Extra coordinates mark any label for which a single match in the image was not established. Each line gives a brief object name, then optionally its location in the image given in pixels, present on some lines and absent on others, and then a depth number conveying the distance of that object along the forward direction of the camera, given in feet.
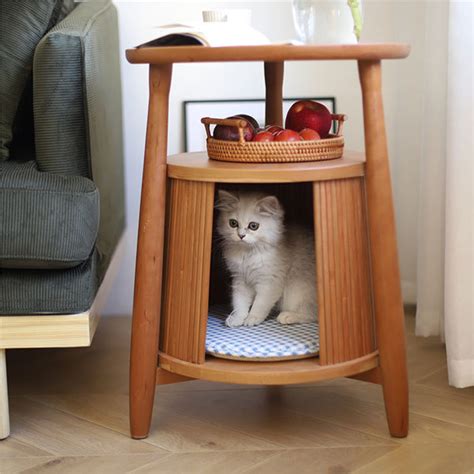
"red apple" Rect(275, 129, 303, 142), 7.24
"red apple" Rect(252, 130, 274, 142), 7.28
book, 6.81
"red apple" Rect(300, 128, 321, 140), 7.32
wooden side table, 7.09
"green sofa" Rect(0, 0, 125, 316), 7.03
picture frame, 9.60
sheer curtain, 7.78
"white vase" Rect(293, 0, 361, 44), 7.44
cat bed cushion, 7.27
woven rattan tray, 7.16
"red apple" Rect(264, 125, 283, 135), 7.44
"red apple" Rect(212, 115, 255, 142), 7.36
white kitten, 7.46
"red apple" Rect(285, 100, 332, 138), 7.56
